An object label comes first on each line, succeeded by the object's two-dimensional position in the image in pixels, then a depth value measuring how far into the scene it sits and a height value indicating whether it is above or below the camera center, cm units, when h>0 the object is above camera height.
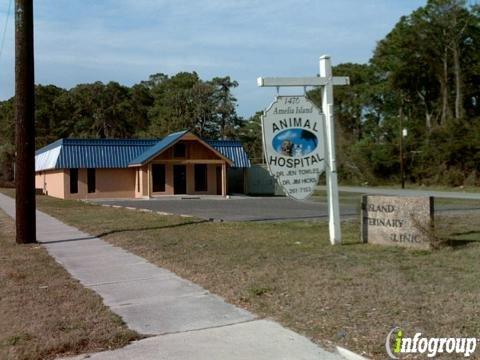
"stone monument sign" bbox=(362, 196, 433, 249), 1072 -87
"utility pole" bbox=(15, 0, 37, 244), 1366 +172
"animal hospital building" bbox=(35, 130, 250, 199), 4088 +77
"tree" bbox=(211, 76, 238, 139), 7394 +895
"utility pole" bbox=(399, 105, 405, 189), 4969 +115
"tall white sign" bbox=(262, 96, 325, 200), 1124 +60
